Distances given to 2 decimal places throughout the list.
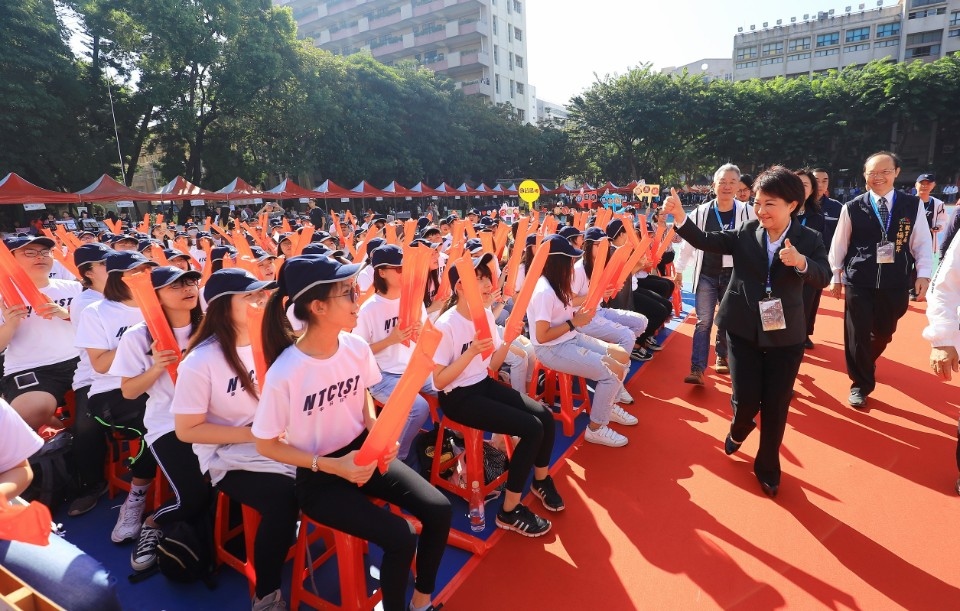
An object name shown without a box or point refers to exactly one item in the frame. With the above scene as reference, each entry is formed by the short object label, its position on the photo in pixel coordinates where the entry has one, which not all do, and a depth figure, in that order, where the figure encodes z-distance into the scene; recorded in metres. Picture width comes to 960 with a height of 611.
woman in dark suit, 2.65
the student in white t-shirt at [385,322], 3.27
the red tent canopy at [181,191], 16.42
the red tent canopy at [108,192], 14.73
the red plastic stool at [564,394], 3.82
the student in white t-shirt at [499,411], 2.66
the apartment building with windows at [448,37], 42.22
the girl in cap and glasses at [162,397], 2.39
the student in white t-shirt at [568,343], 3.42
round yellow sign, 10.05
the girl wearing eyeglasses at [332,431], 1.87
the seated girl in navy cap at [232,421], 2.03
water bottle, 2.74
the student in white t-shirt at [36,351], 3.16
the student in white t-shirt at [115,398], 2.75
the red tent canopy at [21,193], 12.73
